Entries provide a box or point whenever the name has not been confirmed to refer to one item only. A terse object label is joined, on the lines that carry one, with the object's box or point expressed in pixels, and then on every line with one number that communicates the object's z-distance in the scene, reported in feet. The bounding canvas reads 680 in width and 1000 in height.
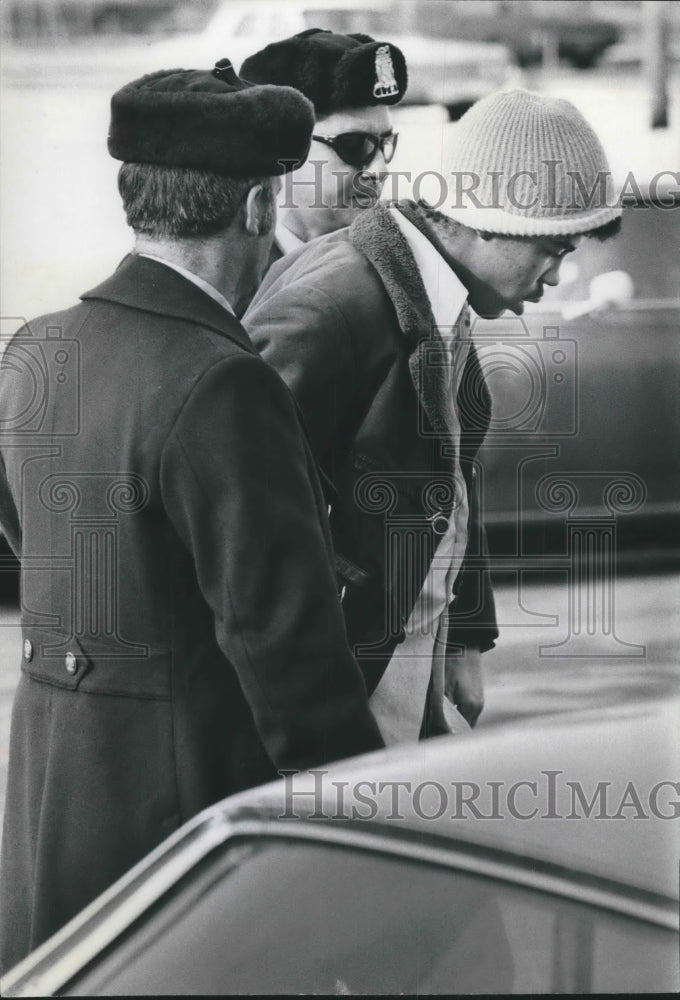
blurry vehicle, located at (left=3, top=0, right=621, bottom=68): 19.95
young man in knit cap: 20.08
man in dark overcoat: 16.60
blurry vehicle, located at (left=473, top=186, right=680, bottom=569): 20.94
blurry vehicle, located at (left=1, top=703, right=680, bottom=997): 15.51
